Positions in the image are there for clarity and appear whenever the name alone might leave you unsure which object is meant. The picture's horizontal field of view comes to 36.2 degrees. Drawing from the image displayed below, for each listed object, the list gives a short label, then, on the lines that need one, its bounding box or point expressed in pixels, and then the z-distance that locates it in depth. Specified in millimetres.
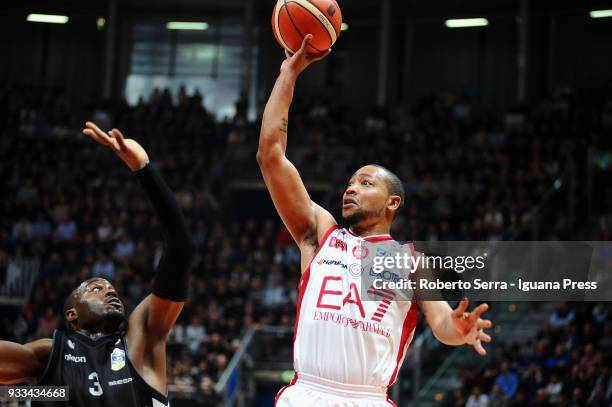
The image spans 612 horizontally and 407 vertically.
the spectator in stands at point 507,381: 14344
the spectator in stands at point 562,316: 15539
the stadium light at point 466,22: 31016
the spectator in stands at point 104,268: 20141
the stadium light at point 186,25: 33281
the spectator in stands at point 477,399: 14352
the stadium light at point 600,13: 29034
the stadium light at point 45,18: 33438
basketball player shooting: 5012
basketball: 5820
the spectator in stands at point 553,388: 13666
